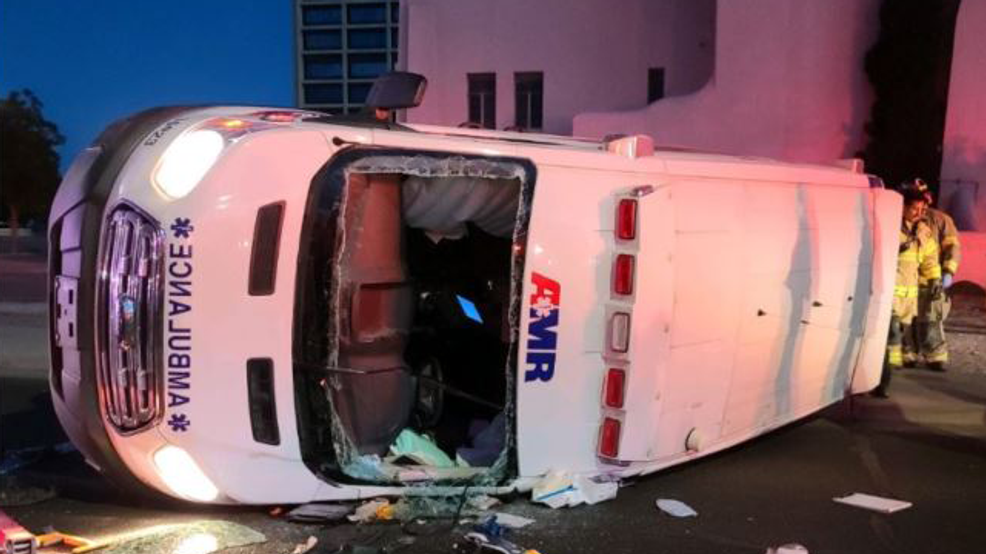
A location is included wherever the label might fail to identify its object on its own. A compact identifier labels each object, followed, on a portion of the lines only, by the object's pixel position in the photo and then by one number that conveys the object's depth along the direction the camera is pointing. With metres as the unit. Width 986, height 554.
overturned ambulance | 3.58
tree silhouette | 21.72
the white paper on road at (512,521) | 4.02
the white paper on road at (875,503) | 4.43
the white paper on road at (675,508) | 4.30
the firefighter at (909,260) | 7.49
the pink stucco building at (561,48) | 15.55
